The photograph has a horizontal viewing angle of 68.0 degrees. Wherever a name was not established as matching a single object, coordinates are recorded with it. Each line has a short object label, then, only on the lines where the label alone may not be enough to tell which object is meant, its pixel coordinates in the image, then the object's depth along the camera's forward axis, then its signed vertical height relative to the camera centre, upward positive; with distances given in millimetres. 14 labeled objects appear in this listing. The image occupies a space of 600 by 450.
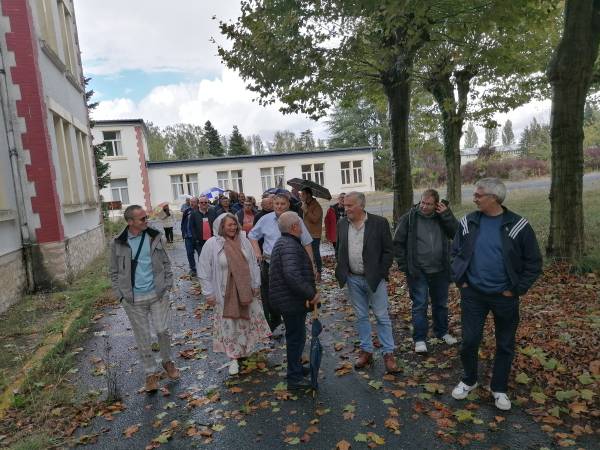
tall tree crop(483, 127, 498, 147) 84019 +4985
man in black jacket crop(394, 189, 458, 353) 4992 -948
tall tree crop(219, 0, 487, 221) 8781 +2698
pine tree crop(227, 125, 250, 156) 64062 +5686
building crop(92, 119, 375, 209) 38719 +1192
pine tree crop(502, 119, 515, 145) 136375 +7847
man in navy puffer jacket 4273 -1006
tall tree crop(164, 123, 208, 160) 78500 +8560
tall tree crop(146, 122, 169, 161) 69688 +7374
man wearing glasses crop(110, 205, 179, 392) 4660 -919
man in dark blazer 4621 -984
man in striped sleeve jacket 3625 -918
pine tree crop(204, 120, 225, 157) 66562 +6854
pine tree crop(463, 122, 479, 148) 133875 +7138
